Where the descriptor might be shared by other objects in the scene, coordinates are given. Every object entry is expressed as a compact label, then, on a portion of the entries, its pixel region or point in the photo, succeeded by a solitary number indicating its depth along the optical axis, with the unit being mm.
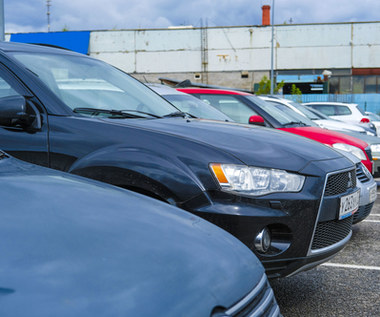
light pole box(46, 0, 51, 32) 76562
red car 7664
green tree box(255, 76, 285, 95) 40562
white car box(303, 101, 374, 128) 17984
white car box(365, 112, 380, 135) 19273
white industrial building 43562
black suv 3043
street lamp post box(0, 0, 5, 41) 10141
